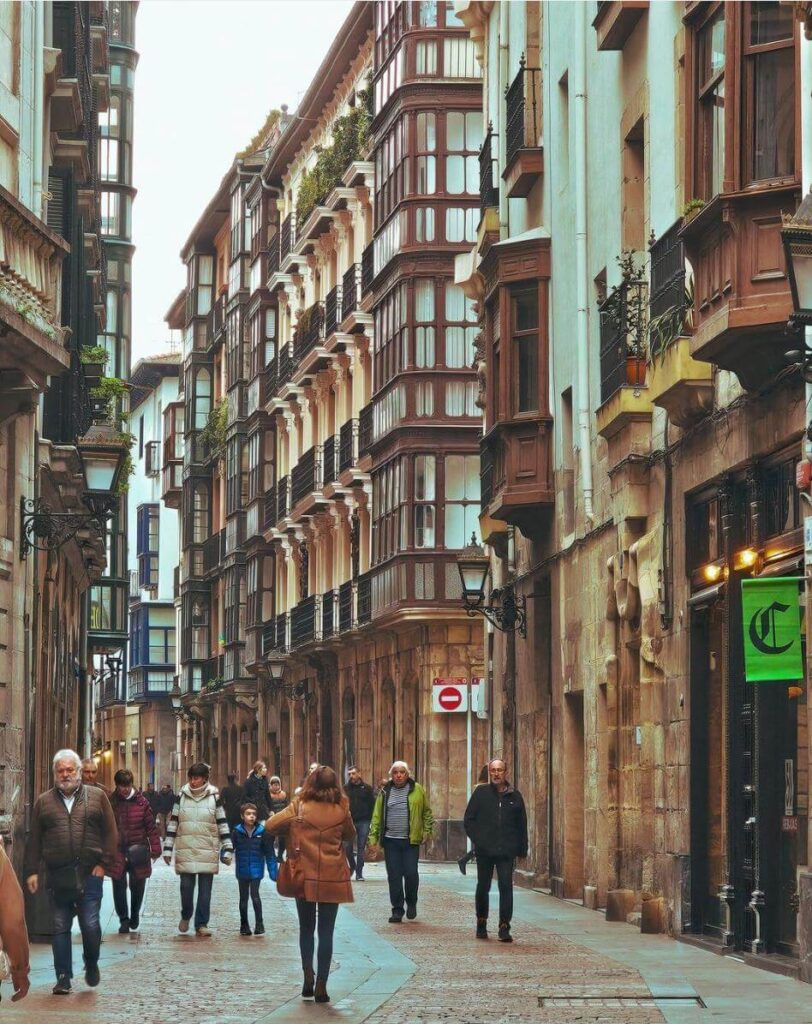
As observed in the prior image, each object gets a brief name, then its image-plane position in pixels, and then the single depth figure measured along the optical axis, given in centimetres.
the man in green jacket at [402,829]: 2506
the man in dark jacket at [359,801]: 3481
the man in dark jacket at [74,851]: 1628
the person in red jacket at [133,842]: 2294
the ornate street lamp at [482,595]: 3384
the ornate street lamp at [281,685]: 5888
